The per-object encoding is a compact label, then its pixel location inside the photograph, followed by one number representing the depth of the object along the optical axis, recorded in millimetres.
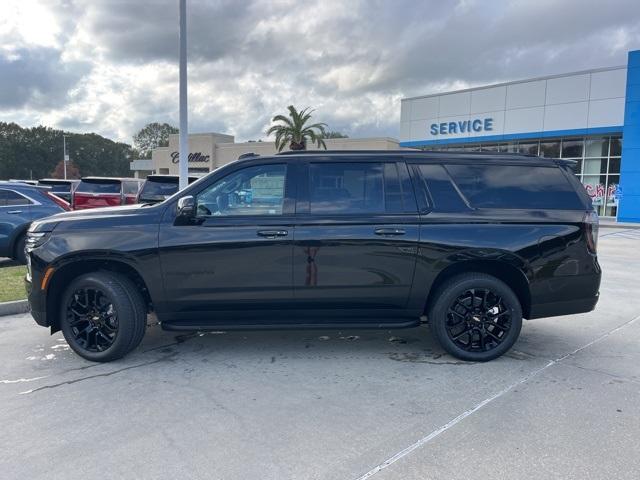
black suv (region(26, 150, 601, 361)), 4328
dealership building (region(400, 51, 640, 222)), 25672
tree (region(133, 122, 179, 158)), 119812
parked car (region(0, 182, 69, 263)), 8891
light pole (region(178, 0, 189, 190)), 10734
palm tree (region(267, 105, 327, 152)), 41094
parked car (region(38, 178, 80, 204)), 17509
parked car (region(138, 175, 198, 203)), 13445
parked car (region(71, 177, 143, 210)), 14039
